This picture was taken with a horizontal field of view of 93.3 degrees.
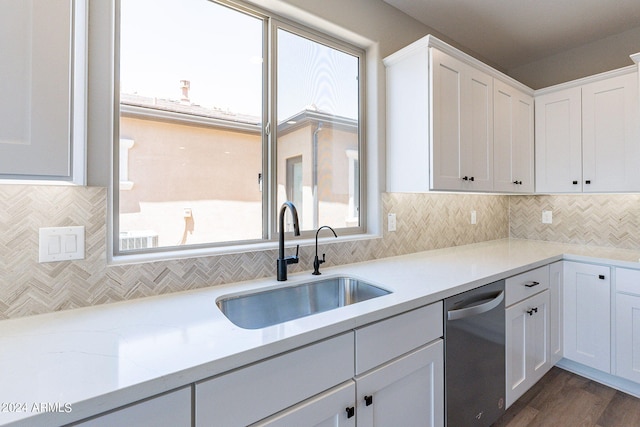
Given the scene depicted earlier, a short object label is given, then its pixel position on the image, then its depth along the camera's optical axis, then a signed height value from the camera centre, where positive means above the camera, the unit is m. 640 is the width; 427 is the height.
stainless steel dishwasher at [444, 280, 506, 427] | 1.35 -0.69
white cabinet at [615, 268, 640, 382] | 1.90 -0.70
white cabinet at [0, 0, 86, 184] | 0.80 +0.35
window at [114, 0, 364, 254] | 1.36 +0.47
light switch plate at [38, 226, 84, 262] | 1.06 -0.10
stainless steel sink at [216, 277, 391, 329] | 1.30 -0.41
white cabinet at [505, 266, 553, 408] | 1.71 -0.71
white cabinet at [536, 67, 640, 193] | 2.18 +0.62
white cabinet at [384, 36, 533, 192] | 1.80 +0.60
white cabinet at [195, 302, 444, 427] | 0.78 -0.52
